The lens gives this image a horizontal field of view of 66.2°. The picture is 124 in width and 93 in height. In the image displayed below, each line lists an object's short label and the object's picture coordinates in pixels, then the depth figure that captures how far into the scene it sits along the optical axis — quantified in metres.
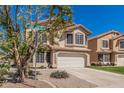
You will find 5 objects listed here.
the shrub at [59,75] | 5.96
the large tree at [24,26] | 5.20
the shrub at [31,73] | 6.39
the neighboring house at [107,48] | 12.05
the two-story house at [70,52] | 9.50
